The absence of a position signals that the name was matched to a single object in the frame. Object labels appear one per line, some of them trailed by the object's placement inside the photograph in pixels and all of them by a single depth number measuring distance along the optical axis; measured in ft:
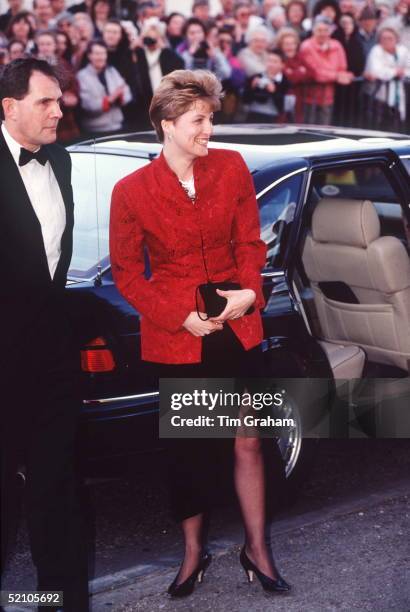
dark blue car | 14.78
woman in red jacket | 13.32
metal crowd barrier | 46.47
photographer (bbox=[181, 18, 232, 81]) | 42.06
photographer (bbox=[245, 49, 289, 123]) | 43.55
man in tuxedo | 12.10
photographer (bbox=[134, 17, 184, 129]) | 39.32
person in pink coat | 45.55
